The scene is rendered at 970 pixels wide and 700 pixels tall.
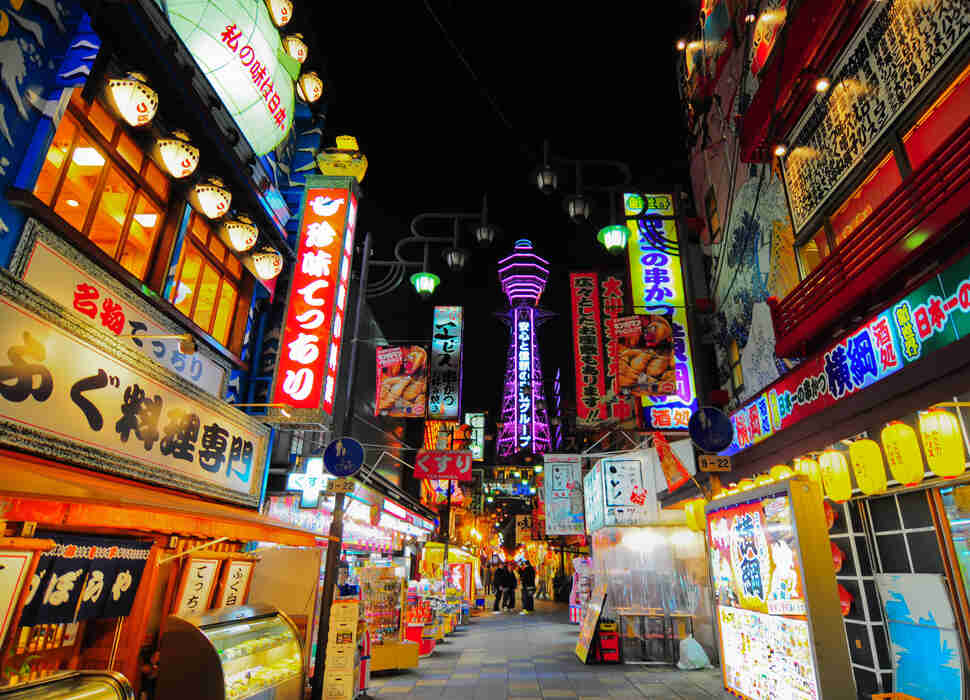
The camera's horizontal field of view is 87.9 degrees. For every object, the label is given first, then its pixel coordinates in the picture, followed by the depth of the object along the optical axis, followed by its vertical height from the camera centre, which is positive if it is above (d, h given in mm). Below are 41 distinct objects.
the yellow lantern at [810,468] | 7279 +1160
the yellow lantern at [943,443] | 5324 +1102
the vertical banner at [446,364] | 16859 +5823
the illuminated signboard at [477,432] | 36000 +7497
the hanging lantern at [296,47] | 10625 +9730
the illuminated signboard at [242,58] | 7273 +6942
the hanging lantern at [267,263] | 10242 +5277
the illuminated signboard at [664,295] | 12664 +5916
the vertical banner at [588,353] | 17000 +6162
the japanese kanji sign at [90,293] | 5668 +2899
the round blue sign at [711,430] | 8055 +1769
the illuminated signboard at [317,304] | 9164 +4249
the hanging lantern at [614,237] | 11633 +6680
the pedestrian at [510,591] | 31500 -2874
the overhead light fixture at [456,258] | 13750 +7272
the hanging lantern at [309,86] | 11453 +9667
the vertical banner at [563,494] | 20281 +1907
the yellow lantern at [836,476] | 6715 +935
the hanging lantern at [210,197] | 8656 +5504
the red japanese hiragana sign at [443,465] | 16641 +2420
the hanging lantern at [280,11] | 9336 +9296
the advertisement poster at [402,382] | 15156 +4543
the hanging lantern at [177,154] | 7684 +5500
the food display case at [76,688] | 3781 -1169
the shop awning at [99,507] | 3895 +256
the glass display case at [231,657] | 5930 -1463
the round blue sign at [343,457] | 9664 +1506
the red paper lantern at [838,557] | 8766 -113
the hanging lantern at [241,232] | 9648 +5516
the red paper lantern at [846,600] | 8477 -788
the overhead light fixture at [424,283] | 14367 +6938
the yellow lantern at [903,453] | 5555 +1034
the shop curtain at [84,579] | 5141 -469
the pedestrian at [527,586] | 30797 -2424
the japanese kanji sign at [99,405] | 4699 +1439
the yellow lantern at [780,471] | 7734 +1130
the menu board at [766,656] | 4793 -1064
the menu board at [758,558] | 4969 -97
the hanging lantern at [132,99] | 6691 +5491
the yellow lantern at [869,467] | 6027 +946
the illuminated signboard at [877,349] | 5207 +2341
